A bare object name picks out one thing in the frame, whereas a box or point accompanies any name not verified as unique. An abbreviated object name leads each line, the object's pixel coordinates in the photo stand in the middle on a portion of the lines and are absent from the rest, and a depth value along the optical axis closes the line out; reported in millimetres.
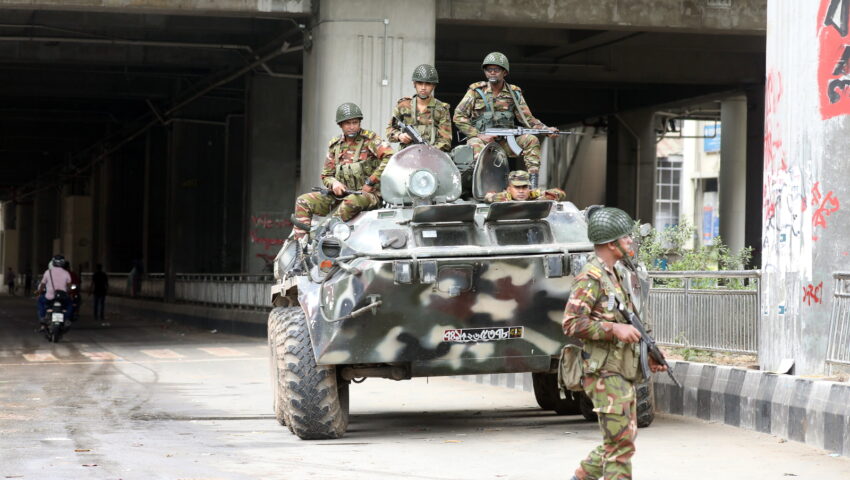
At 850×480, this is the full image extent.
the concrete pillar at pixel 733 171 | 45594
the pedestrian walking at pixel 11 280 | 76375
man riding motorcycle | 28766
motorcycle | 28438
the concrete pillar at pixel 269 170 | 37656
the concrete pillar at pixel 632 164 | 48200
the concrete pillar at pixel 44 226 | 89688
